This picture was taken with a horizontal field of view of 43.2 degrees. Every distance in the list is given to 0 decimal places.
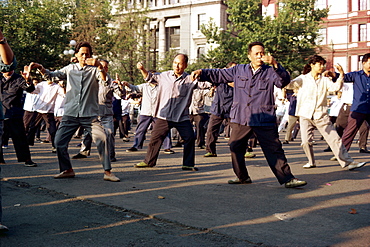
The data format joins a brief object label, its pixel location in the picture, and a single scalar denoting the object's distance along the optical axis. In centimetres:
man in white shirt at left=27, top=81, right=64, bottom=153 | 1245
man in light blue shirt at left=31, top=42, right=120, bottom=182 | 736
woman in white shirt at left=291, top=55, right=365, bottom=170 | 870
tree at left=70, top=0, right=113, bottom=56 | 4066
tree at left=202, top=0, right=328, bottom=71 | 3622
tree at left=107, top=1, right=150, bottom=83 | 4244
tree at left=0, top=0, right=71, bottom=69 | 3884
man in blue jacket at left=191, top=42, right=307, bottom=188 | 667
